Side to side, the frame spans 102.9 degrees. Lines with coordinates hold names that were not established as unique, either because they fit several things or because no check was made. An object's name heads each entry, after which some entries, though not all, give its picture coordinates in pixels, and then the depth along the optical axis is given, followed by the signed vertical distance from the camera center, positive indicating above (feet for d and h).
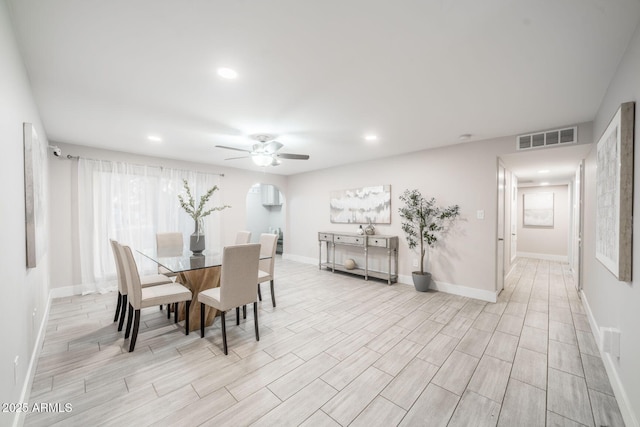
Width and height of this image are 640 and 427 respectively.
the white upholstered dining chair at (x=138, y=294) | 7.89 -2.79
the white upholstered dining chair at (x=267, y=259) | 11.22 -2.27
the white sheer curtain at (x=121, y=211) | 13.73 -0.04
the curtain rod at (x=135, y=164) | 13.29 +2.74
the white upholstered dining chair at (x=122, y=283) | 9.18 -2.90
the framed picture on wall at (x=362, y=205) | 16.51 +0.23
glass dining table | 9.31 -2.63
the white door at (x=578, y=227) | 13.08 -1.16
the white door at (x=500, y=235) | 12.81 -1.46
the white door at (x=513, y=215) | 17.75 -0.55
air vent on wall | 10.13 +2.87
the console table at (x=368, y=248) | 15.52 -2.64
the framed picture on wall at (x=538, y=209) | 23.04 -0.19
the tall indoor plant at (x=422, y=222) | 13.69 -0.78
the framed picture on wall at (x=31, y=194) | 6.15 +0.43
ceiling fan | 11.73 +2.82
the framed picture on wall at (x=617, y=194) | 5.09 +0.28
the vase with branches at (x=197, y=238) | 10.89 -1.22
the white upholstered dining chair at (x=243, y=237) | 13.02 -1.48
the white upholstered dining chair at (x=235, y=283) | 7.83 -2.37
